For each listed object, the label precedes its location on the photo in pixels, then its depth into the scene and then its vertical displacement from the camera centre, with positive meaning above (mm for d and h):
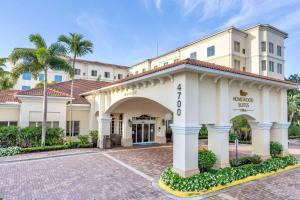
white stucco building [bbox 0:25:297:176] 10023 +318
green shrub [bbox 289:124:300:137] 33531 -2917
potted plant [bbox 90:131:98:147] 20919 -2560
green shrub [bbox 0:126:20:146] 17422 -1891
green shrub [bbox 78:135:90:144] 20641 -2741
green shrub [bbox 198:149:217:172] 10383 -2374
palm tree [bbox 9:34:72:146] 17859 +4405
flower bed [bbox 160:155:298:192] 9266 -3100
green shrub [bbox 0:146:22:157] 16266 -3152
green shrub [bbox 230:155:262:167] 12017 -2789
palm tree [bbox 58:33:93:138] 19761 +6390
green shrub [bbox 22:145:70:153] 17328 -3214
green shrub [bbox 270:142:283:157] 13883 -2385
